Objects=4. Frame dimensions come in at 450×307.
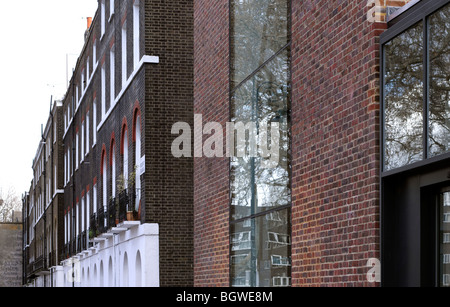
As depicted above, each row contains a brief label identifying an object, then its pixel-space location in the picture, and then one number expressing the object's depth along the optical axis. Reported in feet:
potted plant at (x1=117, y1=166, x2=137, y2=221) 78.43
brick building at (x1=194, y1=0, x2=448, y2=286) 27.32
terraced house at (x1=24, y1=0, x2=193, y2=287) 74.79
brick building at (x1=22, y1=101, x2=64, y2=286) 172.45
